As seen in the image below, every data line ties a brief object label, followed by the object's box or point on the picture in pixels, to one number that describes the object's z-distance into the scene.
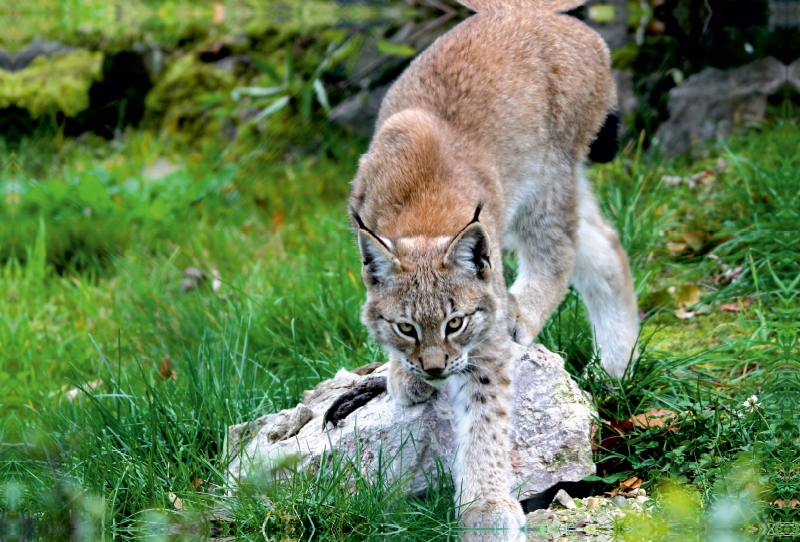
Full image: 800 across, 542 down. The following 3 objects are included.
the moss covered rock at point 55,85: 18.37
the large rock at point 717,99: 15.11
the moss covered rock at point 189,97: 18.11
